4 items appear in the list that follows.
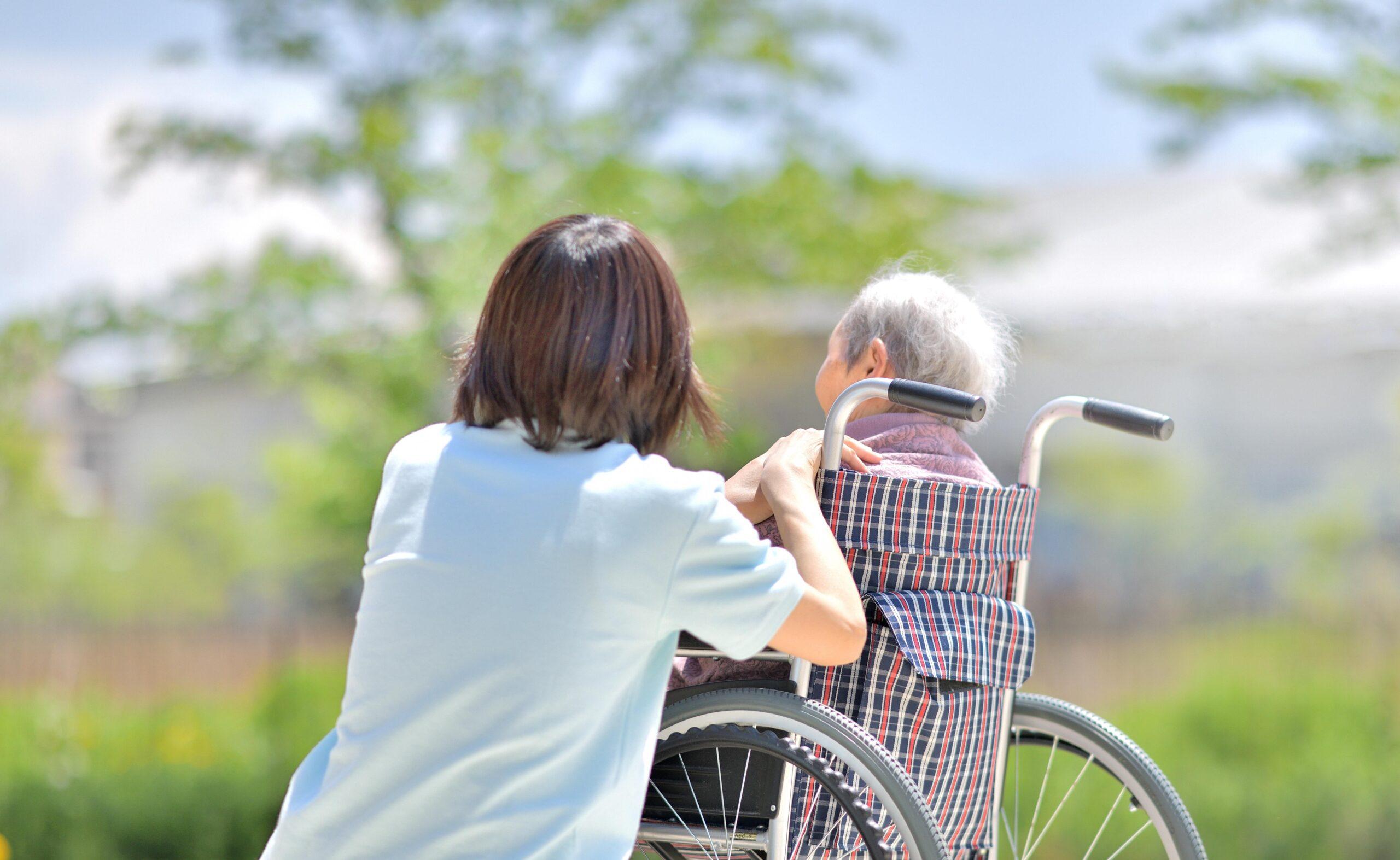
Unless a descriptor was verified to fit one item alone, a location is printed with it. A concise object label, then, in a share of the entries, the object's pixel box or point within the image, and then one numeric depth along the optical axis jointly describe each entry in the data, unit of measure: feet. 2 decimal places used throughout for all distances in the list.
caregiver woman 16.35
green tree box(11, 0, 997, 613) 46.98
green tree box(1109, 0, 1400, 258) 40.76
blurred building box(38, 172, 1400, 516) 67.13
